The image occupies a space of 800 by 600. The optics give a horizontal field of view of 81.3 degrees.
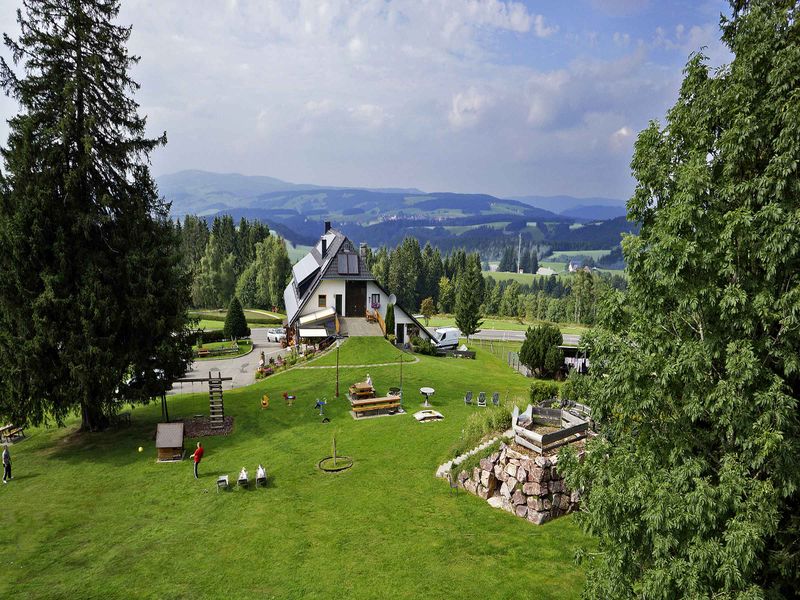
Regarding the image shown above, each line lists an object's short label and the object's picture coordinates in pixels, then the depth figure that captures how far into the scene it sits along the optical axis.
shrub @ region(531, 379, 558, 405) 21.66
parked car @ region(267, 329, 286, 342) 58.49
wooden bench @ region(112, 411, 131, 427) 27.93
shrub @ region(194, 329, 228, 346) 58.00
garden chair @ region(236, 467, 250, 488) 19.31
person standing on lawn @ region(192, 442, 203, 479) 20.44
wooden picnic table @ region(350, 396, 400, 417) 26.89
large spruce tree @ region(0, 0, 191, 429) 22.28
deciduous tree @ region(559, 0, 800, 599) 7.68
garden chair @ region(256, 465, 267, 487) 19.34
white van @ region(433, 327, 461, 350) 56.24
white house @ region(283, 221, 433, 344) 49.84
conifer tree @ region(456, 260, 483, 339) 62.19
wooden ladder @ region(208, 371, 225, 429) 26.85
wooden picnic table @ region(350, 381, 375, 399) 28.34
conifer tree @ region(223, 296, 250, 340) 56.59
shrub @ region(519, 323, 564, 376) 39.66
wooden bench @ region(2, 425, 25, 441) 25.75
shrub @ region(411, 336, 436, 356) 47.72
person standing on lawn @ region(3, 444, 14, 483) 20.58
